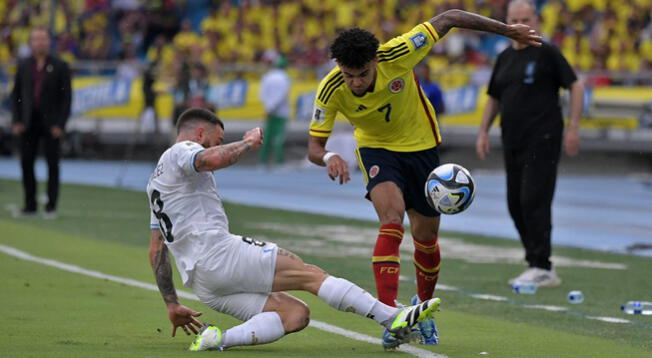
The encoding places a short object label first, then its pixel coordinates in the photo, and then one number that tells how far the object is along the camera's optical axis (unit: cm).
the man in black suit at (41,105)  3400
